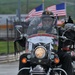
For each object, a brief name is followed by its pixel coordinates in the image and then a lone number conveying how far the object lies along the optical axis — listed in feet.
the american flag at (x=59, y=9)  84.98
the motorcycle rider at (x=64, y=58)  61.05
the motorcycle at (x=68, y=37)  62.80
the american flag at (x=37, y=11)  71.58
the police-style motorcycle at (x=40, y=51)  55.83
